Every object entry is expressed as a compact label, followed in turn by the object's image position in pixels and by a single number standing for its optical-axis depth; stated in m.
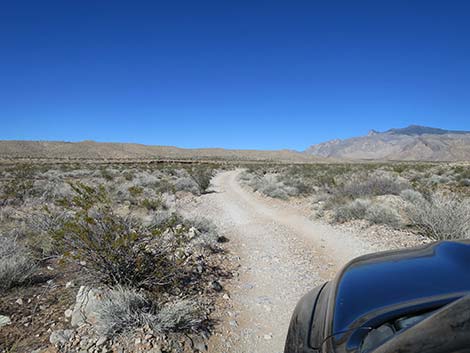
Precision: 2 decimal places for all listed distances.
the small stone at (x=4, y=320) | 3.12
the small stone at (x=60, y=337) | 2.93
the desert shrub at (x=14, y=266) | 3.84
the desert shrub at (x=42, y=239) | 4.94
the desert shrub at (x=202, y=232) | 6.27
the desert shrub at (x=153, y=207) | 9.90
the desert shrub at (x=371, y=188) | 11.96
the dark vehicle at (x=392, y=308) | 1.23
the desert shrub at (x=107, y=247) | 3.63
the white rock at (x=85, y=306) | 3.25
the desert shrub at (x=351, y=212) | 8.80
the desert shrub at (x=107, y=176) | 20.31
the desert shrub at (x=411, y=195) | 9.89
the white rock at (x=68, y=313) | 3.38
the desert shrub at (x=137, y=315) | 3.05
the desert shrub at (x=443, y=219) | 5.96
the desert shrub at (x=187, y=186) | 16.31
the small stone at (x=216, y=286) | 4.50
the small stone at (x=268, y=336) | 3.40
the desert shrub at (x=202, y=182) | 17.27
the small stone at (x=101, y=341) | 2.90
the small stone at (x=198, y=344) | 3.09
